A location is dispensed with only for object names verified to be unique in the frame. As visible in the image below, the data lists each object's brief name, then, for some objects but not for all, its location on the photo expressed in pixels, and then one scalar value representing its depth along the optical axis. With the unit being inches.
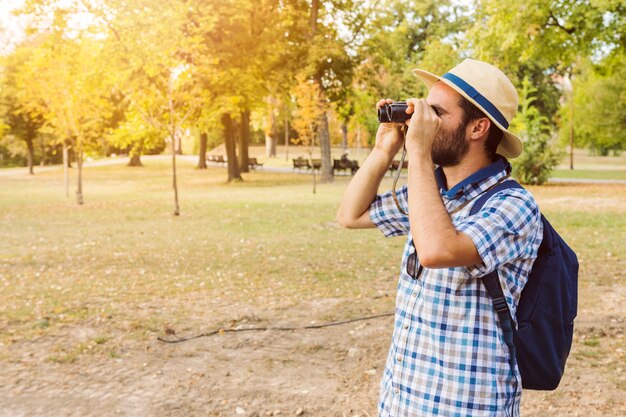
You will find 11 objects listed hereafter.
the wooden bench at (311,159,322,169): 1438.6
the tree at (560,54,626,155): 1503.4
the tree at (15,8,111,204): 775.7
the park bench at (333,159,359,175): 1450.5
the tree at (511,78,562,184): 1074.7
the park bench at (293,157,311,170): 1642.5
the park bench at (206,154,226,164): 2137.1
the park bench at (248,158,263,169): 1776.6
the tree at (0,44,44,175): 1678.2
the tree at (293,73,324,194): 1045.2
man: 76.1
